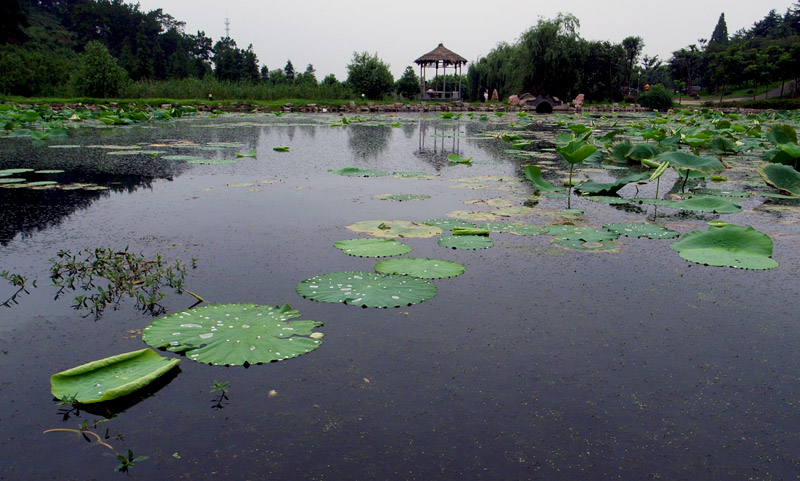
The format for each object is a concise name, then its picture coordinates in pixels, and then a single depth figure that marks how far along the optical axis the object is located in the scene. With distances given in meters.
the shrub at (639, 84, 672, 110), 25.72
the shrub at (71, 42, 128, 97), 16.48
